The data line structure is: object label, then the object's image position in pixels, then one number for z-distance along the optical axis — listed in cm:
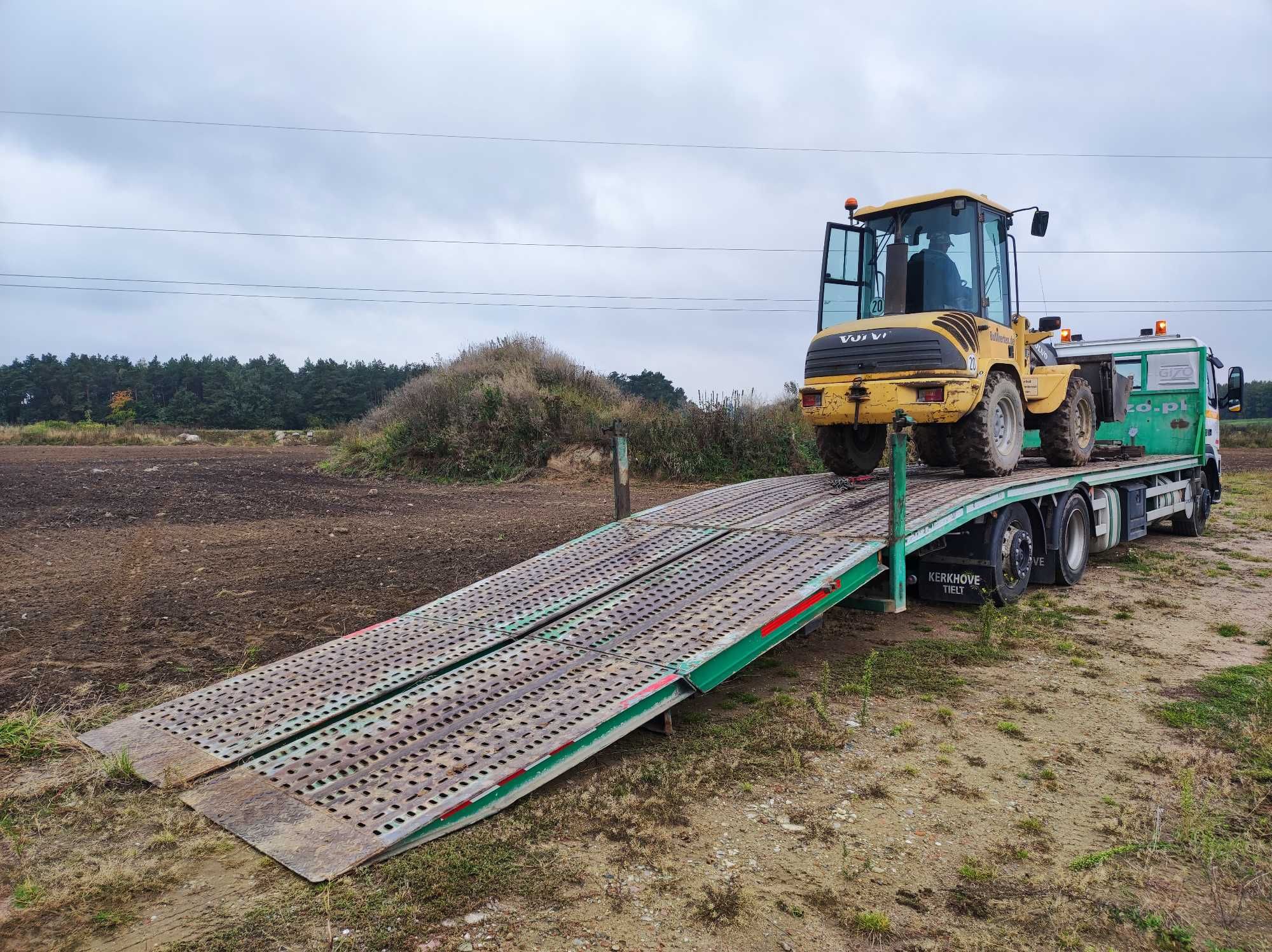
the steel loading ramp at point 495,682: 348
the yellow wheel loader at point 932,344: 709
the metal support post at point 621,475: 725
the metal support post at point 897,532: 550
